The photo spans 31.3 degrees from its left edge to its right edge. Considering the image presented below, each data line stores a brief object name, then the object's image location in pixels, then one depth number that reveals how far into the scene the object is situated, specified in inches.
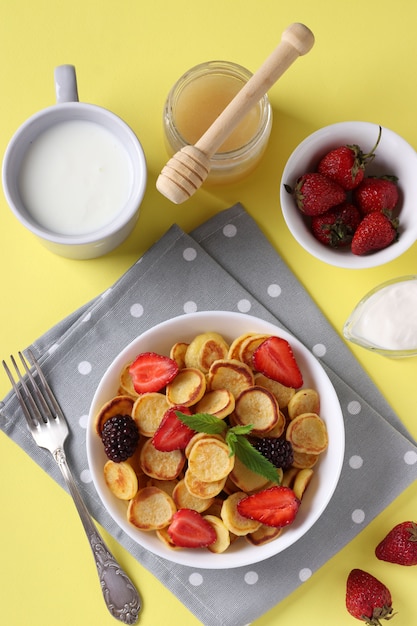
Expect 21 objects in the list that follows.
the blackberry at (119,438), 46.8
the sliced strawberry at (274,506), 46.8
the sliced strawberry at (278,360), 48.5
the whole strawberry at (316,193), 51.4
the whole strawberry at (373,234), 51.2
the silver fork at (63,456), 53.7
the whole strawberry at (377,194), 52.3
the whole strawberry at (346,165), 51.8
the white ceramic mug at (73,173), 49.5
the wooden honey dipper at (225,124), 46.6
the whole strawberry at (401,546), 54.1
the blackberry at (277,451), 46.2
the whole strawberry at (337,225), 52.5
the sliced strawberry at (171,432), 47.6
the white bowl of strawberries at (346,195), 51.7
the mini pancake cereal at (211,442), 47.1
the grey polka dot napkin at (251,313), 54.4
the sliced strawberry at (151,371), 48.5
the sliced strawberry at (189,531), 47.2
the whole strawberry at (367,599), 54.0
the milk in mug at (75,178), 50.1
